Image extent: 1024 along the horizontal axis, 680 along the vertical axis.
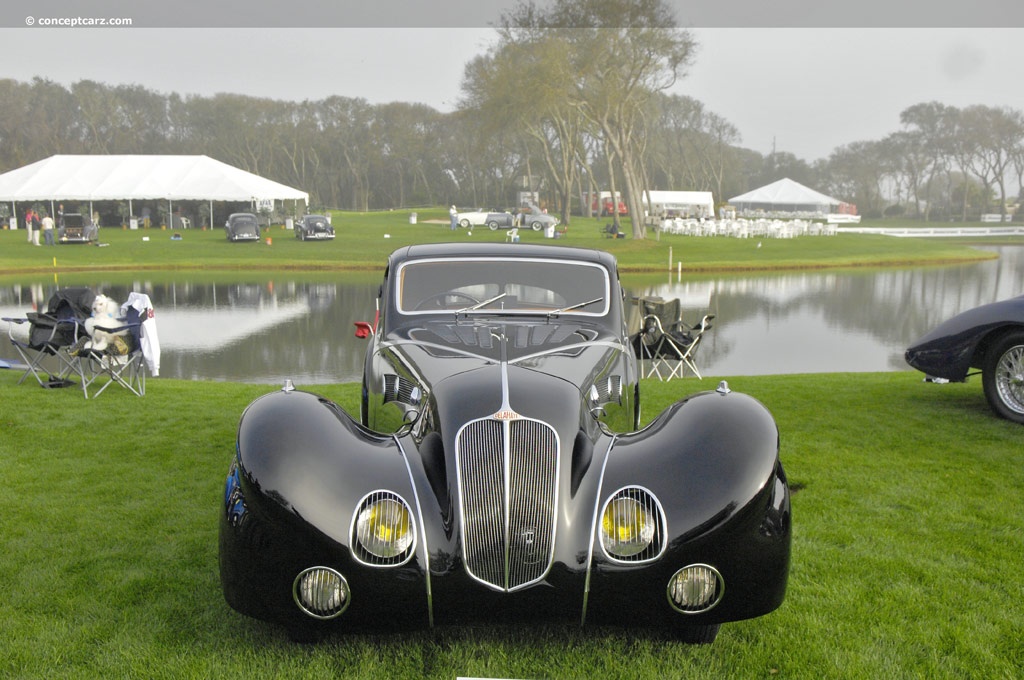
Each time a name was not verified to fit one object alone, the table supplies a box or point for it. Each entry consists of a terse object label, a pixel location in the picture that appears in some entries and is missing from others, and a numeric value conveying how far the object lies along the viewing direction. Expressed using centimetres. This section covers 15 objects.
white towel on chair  858
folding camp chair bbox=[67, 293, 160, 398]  855
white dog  860
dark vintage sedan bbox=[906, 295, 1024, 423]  721
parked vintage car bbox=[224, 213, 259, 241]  4281
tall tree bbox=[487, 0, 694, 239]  3872
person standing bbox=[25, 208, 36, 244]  4334
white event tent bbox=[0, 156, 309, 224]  4822
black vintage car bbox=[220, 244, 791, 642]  311
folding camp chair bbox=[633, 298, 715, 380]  1030
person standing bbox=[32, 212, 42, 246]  4803
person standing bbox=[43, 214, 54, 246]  4084
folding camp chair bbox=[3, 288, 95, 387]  891
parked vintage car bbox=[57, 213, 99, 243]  4147
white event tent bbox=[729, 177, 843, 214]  7994
